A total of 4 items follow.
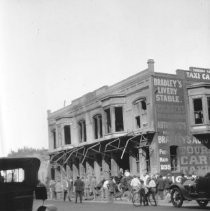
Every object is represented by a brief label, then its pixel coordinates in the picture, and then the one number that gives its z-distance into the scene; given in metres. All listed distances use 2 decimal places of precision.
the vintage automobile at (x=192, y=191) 16.23
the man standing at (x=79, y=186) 23.05
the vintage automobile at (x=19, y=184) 6.84
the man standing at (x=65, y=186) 26.12
